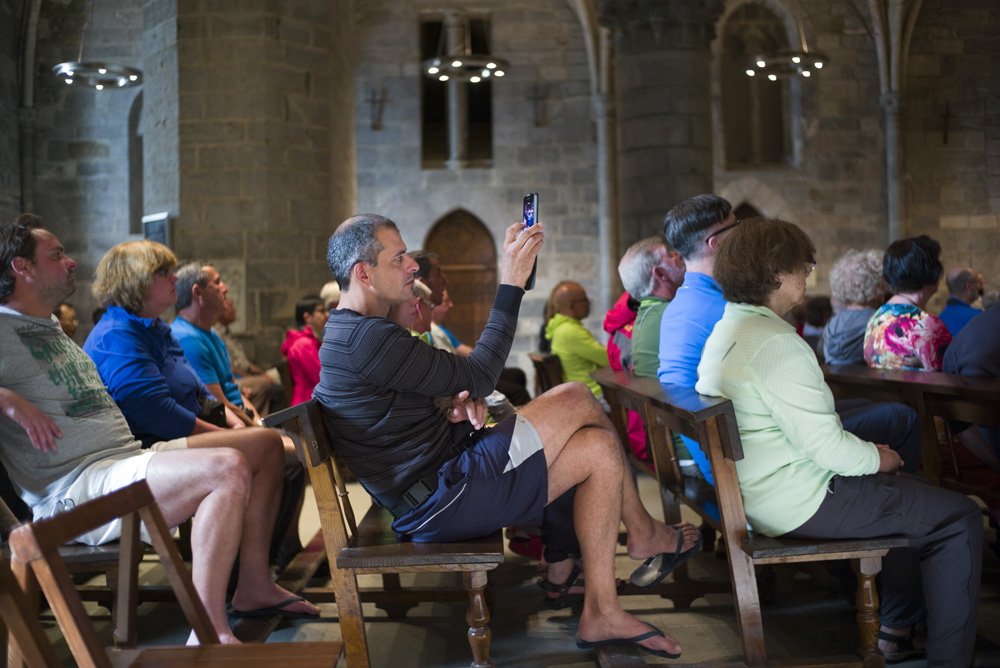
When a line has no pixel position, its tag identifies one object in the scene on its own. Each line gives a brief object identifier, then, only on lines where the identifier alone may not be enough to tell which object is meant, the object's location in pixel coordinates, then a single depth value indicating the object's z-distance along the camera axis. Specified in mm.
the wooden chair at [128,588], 1306
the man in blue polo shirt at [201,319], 3818
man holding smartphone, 2244
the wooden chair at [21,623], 1215
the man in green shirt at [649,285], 3391
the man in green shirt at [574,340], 5102
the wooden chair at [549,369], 4938
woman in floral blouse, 3498
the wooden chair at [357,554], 2145
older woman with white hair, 4141
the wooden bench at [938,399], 2611
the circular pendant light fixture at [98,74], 8609
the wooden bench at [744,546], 2207
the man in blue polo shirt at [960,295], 4254
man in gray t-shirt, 2344
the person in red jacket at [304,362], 4910
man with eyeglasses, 2873
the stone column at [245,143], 6168
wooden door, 12477
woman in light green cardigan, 2207
